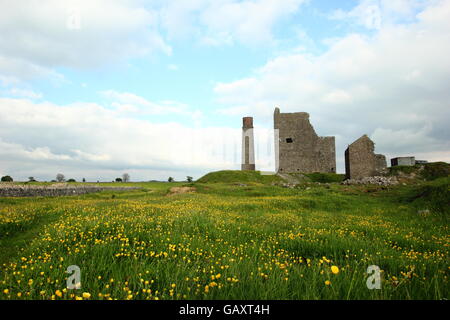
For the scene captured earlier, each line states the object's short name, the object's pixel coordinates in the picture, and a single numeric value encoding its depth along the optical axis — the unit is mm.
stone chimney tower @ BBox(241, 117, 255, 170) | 63062
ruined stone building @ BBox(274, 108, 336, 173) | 59062
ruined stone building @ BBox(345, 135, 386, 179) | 38375
